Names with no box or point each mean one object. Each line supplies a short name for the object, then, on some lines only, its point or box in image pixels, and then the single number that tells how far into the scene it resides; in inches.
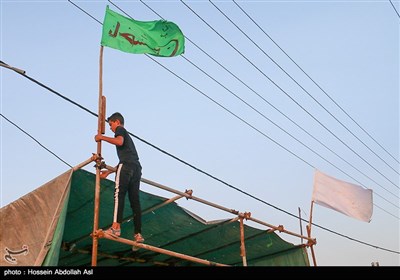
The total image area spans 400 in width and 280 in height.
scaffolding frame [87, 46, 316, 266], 227.9
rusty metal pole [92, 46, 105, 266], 223.7
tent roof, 246.8
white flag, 374.4
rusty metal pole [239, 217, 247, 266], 324.8
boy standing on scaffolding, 247.8
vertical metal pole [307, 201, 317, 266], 394.1
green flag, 281.3
